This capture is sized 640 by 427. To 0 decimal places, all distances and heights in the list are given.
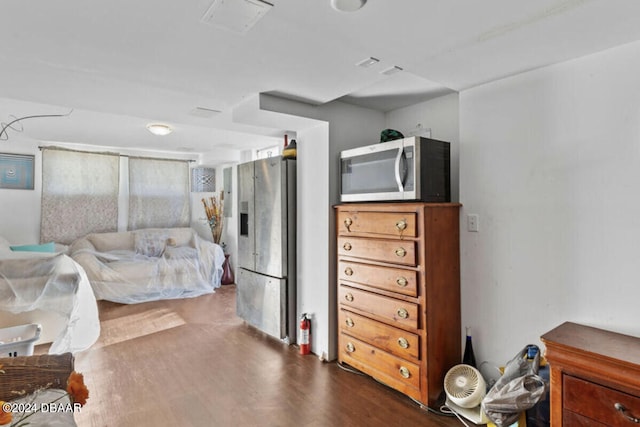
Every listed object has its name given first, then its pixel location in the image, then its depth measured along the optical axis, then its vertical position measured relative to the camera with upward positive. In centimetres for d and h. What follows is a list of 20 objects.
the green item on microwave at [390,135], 264 +61
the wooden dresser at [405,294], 220 -55
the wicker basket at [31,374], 131 -62
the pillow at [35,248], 454 -43
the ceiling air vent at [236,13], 141 +87
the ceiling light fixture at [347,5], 138 +86
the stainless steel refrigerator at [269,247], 333 -34
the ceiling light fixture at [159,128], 410 +105
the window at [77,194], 525 +35
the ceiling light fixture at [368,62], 195 +88
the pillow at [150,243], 559 -45
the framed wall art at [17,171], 496 +67
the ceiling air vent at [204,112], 294 +91
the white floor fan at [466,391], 205 -109
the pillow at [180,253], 543 -60
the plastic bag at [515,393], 171 -92
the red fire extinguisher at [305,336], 307 -109
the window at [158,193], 599 +41
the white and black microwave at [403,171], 225 +30
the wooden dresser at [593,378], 138 -71
